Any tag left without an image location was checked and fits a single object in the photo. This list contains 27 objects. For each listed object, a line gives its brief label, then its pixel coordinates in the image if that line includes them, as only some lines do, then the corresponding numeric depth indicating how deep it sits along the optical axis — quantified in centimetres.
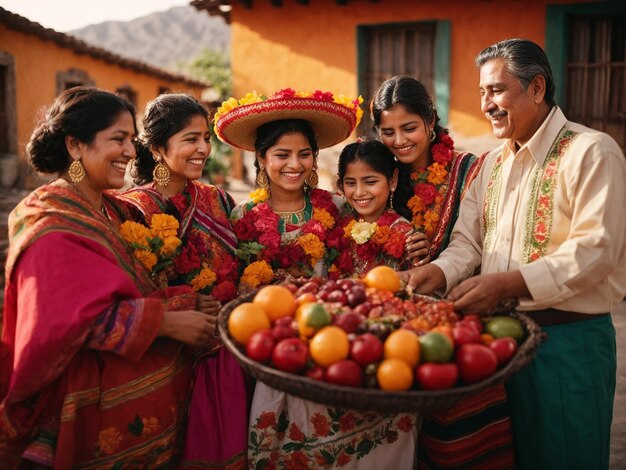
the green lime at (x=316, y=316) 226
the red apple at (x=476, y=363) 209
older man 258
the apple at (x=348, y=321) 227
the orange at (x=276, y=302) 246
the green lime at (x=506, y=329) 242
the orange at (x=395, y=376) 204
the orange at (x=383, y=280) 272
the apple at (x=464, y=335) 222
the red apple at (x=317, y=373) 212
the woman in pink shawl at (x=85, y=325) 248
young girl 359
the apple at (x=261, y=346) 222
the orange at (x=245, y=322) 233
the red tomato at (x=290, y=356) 215
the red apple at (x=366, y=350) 213
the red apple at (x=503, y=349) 222
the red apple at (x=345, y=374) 207
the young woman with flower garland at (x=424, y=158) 359
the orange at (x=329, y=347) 213
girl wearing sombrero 295
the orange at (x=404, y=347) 211
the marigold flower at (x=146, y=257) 304
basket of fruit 204
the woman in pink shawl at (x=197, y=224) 297
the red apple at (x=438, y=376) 204
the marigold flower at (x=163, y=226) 318
